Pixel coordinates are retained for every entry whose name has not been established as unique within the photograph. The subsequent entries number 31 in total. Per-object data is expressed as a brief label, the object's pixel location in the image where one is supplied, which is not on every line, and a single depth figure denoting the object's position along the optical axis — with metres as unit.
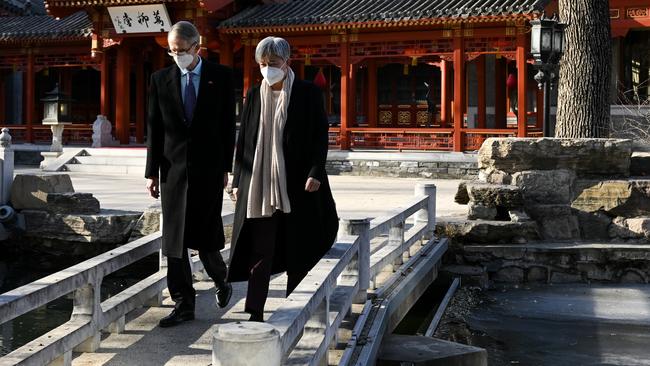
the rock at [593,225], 10.10
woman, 5.01
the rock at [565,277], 9.53
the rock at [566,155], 10.15
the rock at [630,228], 9.82
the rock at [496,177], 10.22
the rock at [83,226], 11.23
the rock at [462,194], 10.92
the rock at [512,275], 9.59
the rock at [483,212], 9.88
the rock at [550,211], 10.01
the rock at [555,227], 10.02
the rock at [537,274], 9.56
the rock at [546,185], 10.10
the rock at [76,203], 11.55
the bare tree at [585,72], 13.23
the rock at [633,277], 9.55
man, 5.27
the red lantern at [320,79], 23.58
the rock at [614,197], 9.95
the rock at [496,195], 9.78
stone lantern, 20.53
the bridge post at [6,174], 11.72
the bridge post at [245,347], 2.94
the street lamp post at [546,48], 11.62
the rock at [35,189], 11.77
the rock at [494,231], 9.63
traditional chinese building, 19.06
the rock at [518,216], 9.70
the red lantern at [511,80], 22.69
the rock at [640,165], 11.10
